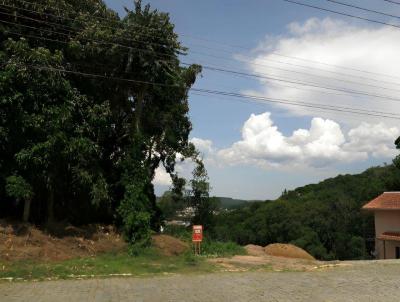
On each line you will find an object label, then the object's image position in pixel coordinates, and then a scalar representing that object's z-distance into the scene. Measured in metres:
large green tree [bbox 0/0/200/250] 17.20
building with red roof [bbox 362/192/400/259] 36.16
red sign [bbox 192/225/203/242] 18.90
